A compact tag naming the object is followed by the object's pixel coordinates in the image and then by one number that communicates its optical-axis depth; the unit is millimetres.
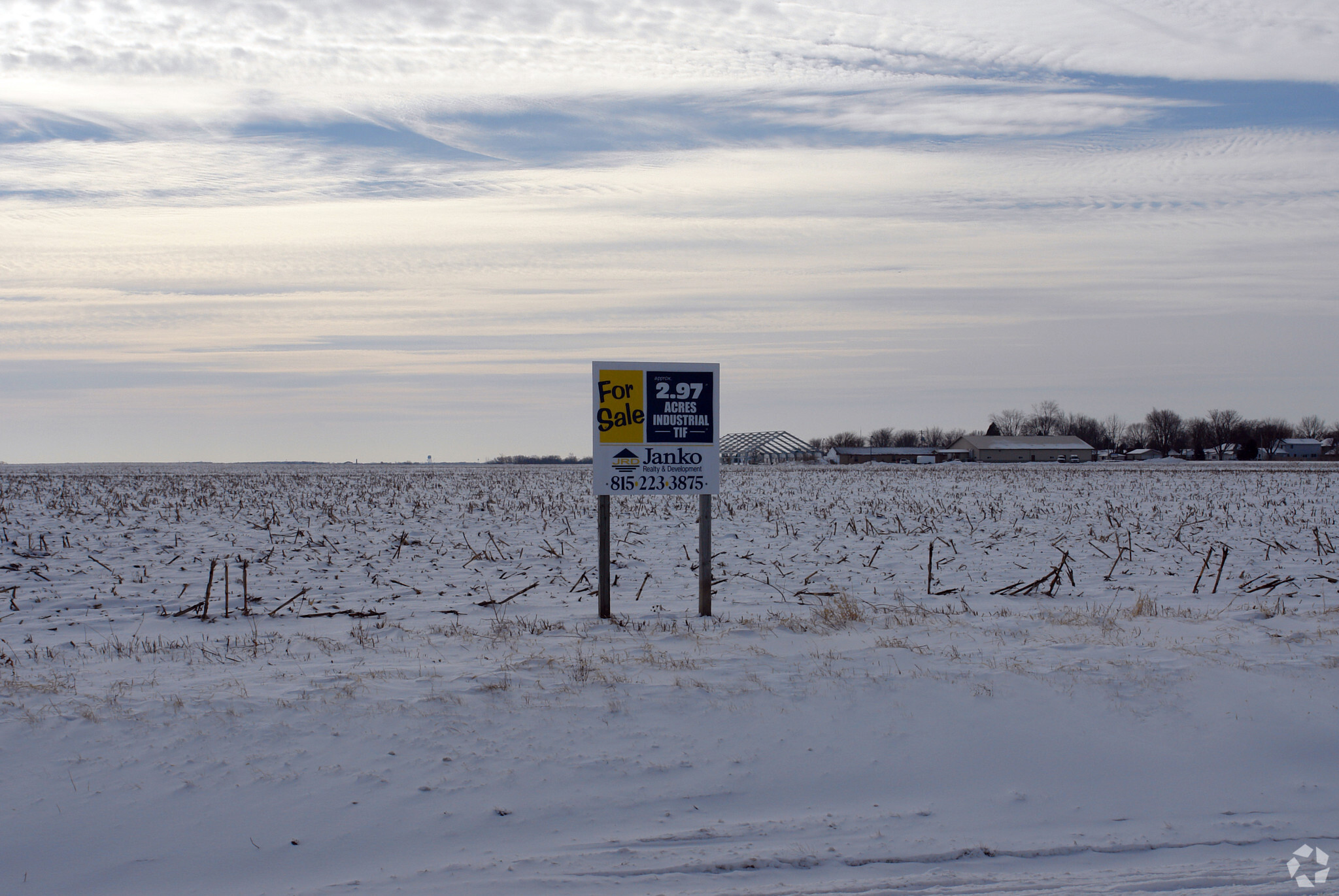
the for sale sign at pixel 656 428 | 10508
